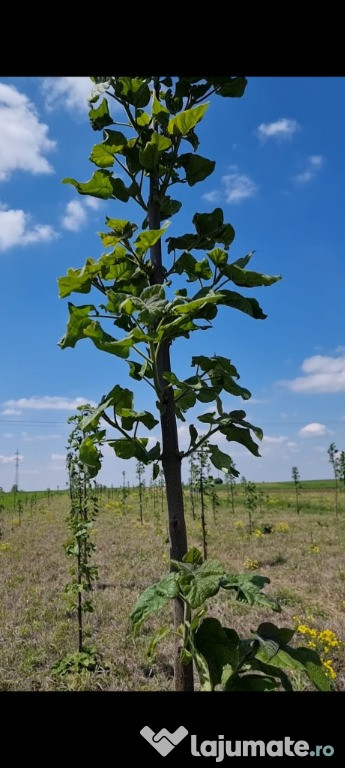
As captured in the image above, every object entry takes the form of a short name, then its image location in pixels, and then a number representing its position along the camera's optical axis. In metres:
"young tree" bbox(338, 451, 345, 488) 26.34
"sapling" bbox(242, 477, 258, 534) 18.69
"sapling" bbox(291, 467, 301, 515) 29.03
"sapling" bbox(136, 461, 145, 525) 25.81
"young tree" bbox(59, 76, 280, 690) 1.55
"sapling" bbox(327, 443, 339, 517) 27.72
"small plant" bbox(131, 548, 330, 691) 1.29
